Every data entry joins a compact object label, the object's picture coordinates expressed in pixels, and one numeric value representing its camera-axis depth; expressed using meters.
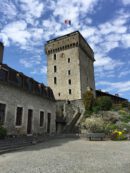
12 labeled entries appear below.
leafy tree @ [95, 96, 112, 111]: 25.09
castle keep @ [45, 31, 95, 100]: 32.92
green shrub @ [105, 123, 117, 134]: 14.79
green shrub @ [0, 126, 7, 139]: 9.64
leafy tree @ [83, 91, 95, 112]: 25.52
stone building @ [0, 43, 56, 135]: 11.74
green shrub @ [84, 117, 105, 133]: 14.17
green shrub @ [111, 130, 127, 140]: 13.18
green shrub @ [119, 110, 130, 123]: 19.83
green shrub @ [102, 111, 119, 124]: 20.00
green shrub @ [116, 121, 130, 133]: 15.96
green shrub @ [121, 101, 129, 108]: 28.85
